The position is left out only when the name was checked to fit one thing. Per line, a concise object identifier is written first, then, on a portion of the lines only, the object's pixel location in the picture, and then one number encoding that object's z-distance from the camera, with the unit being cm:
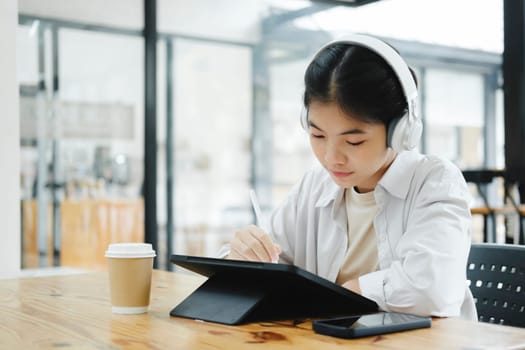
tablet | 156
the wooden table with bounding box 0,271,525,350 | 142
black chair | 189
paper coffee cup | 165
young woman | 171
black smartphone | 145
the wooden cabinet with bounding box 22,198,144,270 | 497
